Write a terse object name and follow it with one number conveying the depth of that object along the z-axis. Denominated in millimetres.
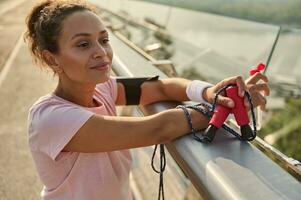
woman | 1375
